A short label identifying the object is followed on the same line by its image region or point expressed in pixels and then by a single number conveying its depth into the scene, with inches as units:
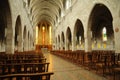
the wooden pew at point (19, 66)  161.9
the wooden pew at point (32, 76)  98.9
